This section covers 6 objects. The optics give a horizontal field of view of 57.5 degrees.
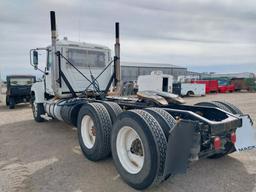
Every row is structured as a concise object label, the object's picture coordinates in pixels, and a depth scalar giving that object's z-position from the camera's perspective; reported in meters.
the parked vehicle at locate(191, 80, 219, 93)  28.47
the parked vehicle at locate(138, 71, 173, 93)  21.20
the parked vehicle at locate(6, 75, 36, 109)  13.57
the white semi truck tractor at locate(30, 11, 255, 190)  3.01
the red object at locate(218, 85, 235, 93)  30.08
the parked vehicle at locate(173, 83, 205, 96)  23.22
